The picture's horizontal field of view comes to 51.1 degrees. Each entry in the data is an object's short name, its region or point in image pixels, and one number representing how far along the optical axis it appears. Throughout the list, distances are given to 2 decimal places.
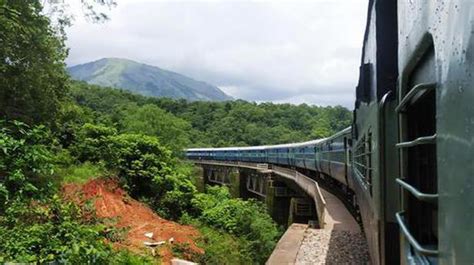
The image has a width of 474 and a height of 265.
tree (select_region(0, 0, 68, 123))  14.51
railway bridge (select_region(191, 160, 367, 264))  10.54
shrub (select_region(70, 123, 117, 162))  19.97
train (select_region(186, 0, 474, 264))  1.29
